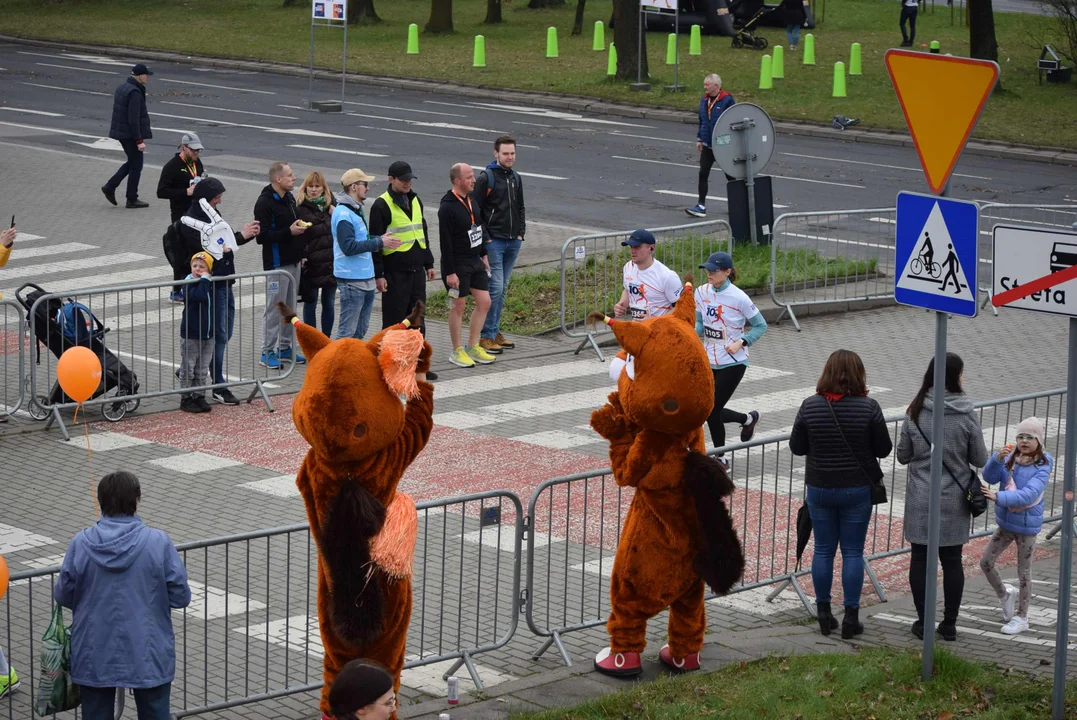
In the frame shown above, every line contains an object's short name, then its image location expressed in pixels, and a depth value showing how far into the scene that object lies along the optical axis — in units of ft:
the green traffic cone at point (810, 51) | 131.75
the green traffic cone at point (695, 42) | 137.69
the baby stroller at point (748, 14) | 147.15
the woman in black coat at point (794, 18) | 141.18
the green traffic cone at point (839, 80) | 115.03
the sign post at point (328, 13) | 103.40
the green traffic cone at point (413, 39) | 139.95
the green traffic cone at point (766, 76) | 117.39
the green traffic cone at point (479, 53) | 131.64
